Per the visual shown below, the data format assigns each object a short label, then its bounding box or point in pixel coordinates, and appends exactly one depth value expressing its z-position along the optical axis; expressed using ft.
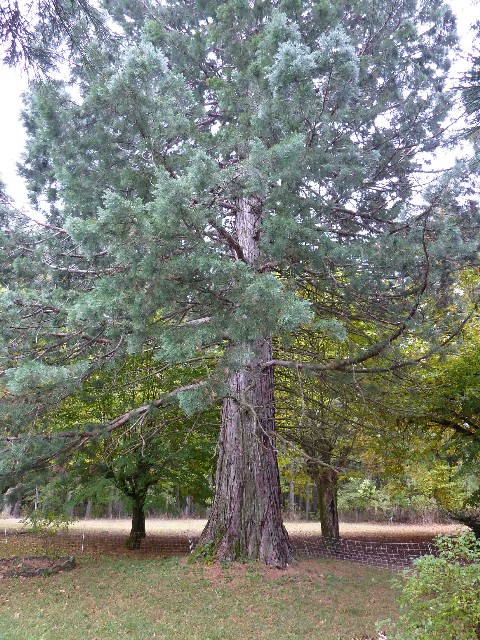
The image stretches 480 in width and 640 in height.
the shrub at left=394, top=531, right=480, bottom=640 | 10.46
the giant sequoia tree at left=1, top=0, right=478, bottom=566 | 16.34
